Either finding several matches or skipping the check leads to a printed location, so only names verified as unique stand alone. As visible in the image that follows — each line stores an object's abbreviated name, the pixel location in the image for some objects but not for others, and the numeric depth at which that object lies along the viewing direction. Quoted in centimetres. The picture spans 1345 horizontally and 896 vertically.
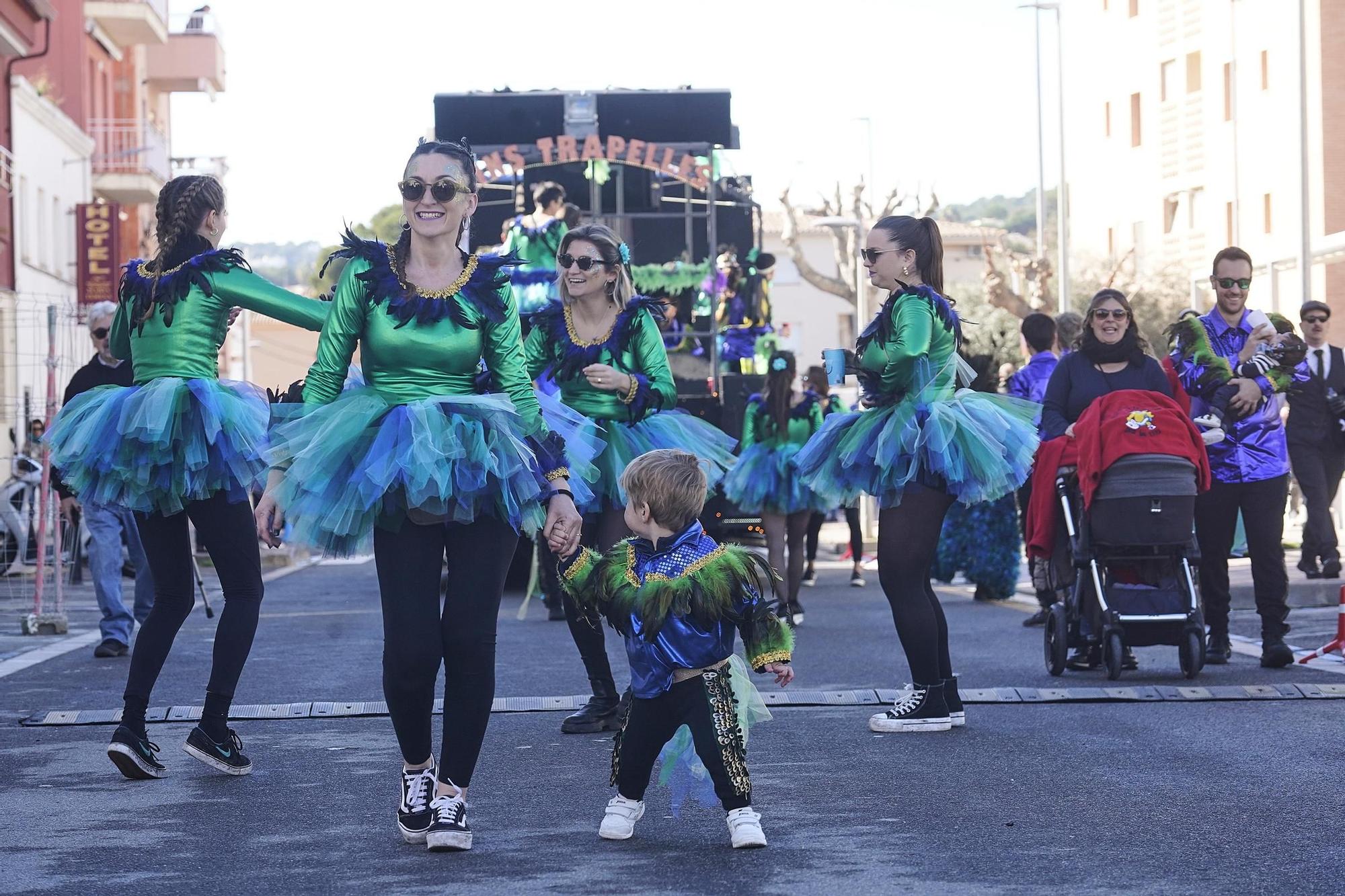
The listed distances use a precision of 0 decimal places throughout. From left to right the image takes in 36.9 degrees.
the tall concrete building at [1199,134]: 3991
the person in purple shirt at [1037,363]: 1261
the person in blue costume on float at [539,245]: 1529
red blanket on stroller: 900
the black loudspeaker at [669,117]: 1856
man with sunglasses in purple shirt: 965
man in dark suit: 1297
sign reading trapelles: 1772
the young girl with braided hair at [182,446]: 684
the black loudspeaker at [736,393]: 1770
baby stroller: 900
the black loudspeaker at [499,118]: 1806
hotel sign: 3550
